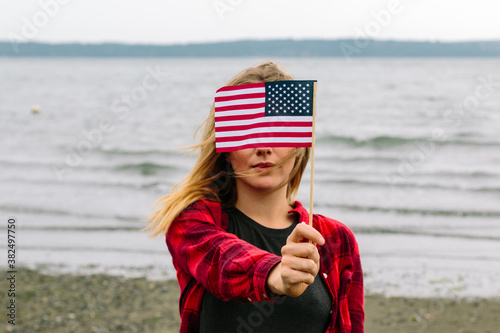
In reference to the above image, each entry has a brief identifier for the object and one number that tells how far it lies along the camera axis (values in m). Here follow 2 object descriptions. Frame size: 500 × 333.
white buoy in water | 36.30
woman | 2.10
